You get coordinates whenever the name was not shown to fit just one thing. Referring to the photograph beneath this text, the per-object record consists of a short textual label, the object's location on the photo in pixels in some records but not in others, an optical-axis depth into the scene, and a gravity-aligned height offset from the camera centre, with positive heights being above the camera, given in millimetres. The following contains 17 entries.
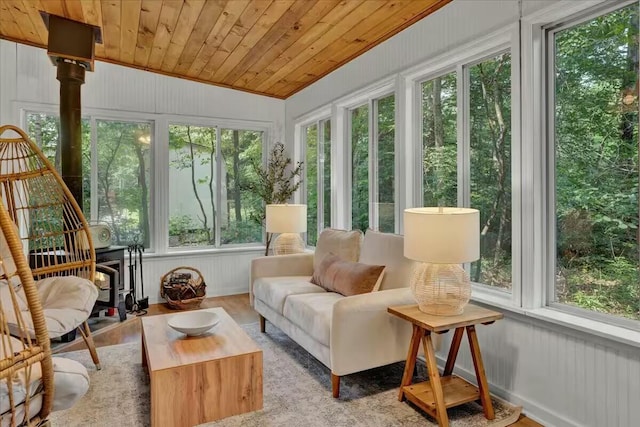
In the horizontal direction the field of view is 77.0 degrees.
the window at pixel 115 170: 4258 +448
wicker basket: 4316 -876
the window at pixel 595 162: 1907 +220
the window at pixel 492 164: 2523 +276
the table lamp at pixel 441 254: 2053 -244
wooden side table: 2041 -871
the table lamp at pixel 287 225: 3941 -166
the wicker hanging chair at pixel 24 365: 1102 -430
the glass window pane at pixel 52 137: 4184 +776
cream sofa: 2262 -681
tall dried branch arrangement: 4965 +360
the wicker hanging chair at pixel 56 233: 2168 -118
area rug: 2117 -1117
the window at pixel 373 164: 3543 +406
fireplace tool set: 4184 -848
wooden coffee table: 1975 -862
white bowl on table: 2326 -684
